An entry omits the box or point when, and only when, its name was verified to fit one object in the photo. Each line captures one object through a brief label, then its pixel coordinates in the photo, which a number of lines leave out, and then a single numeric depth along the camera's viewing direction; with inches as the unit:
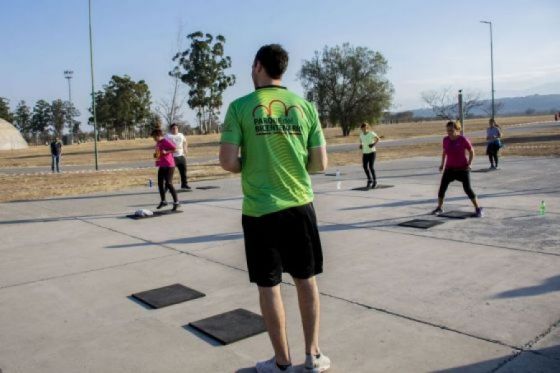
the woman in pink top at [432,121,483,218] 326.1
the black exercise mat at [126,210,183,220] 366.6
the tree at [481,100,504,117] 2447.1
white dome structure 2728.8
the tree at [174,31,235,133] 2768.2
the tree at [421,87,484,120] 1873.5
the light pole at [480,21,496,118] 1720.1
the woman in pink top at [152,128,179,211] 386.0
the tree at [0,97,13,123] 3324.3
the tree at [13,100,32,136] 3494.1
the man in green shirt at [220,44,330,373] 113.2
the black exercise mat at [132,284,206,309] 180.9
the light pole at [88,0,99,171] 1040.2
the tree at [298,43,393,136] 2215.8
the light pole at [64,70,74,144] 2812.7
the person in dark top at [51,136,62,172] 1037.1
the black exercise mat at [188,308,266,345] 147.3
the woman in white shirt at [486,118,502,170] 620.7
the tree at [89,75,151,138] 2992.1
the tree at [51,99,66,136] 3523.6
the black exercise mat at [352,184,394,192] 470.3
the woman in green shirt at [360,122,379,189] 477.1
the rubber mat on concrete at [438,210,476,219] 315.6
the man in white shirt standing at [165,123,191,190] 494.3
